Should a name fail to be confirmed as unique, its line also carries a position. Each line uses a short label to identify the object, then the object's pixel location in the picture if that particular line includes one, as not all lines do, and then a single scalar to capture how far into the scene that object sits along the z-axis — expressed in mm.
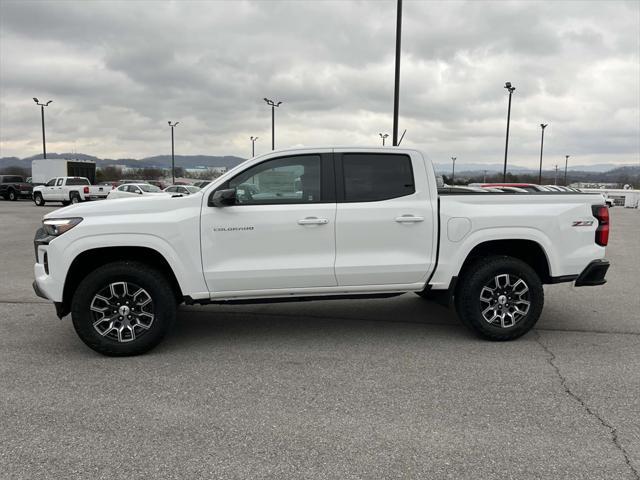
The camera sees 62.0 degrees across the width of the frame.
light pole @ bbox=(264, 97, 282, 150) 39750
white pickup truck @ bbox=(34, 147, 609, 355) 4738
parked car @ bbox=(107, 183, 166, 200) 24628
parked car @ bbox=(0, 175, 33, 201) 37875
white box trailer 38469
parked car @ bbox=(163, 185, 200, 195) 26609
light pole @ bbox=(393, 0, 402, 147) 14938
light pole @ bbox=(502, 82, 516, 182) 34719
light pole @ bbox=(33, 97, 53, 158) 47812
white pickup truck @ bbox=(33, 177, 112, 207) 30484
